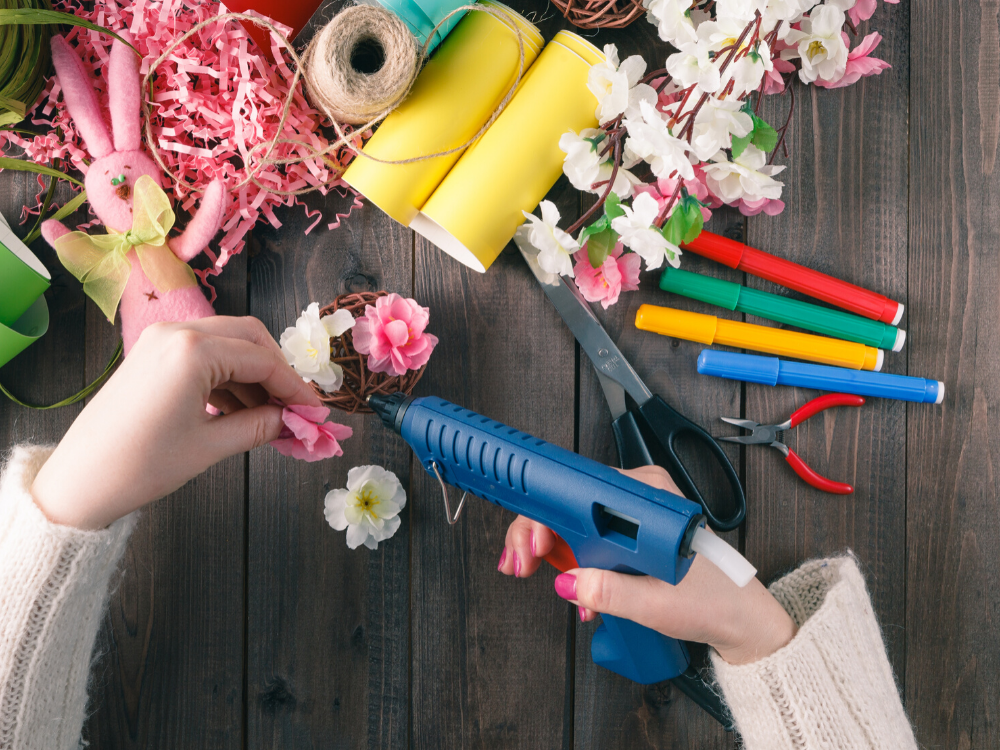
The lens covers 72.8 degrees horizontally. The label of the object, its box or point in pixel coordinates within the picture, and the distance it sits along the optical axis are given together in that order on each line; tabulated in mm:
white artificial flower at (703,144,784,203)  646
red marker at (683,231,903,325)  749
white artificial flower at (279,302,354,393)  657
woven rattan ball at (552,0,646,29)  696
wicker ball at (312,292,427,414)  713
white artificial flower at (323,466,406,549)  722
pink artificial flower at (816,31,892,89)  718
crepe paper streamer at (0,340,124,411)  740
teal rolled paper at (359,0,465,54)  644
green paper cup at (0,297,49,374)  701
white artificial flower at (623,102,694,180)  571
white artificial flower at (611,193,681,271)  595
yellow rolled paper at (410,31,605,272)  674
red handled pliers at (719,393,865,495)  757
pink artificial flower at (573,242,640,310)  704
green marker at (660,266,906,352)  751
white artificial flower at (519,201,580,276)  647
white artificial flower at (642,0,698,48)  606
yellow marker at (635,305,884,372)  749
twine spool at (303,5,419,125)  633
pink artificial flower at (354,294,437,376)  679
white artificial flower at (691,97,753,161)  600
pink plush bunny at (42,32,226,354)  691
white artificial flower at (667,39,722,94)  579
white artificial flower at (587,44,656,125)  612
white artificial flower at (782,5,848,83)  650
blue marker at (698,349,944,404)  751
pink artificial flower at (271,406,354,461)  585
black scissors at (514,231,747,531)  735
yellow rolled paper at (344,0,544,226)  673
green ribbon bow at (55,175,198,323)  665
